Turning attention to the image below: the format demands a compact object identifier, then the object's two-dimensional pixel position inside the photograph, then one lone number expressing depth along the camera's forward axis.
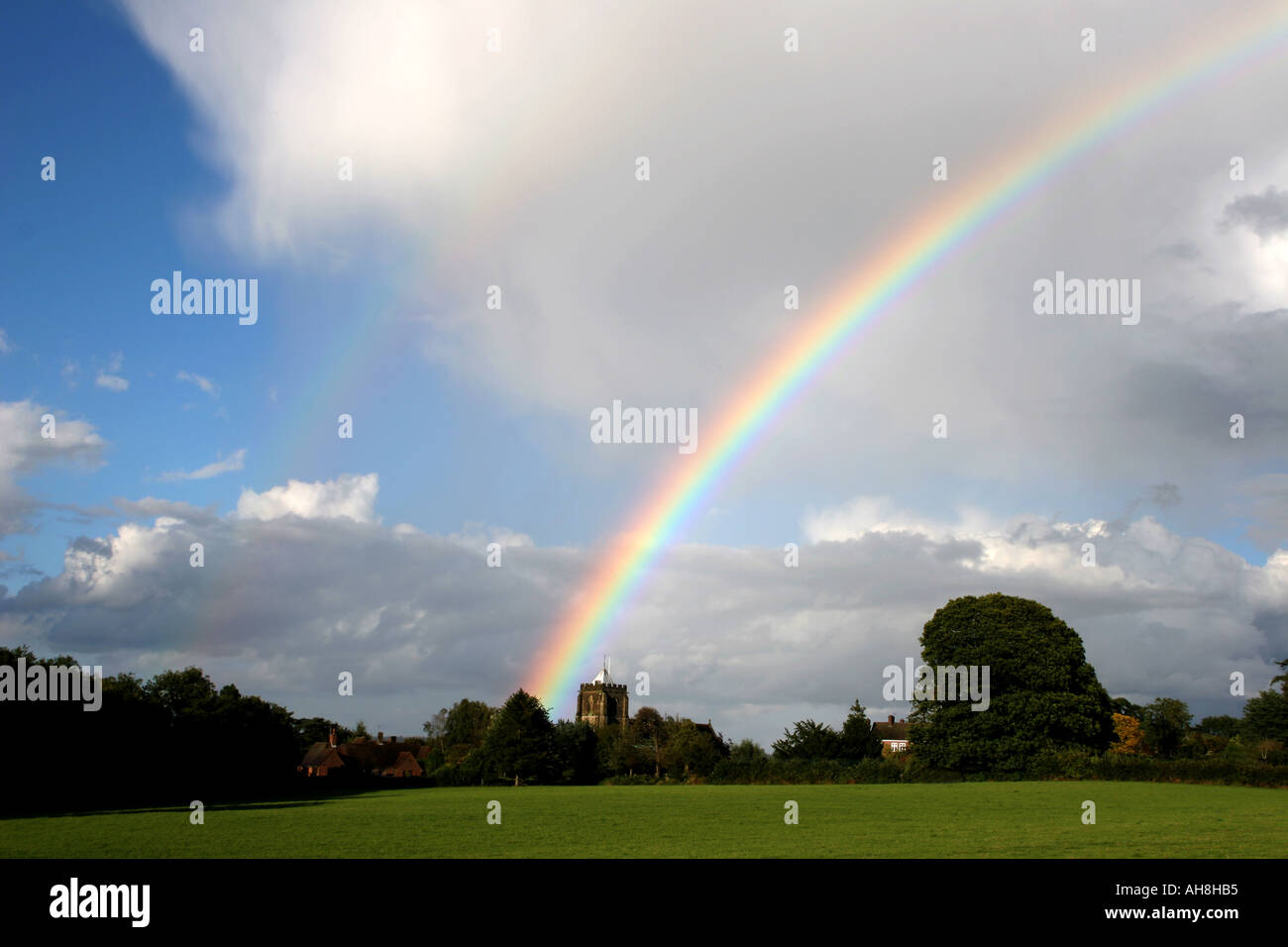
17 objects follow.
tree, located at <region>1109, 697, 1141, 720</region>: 127.00
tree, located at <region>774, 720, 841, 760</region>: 86.25
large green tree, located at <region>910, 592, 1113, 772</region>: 70.25
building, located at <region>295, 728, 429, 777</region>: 122.69
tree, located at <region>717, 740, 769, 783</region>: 78.56
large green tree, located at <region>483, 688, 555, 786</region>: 87.44
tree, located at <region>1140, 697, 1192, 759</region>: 134.75
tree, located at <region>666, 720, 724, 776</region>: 88.24
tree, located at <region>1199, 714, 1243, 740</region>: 188.88
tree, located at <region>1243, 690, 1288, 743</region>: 99.38
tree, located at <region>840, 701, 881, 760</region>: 86.44
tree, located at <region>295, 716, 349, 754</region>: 155.25
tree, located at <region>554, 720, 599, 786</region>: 93.00
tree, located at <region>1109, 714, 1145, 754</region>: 111.25
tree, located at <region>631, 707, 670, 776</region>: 119.84
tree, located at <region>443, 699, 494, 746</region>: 147.12
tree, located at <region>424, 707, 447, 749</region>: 169.38
